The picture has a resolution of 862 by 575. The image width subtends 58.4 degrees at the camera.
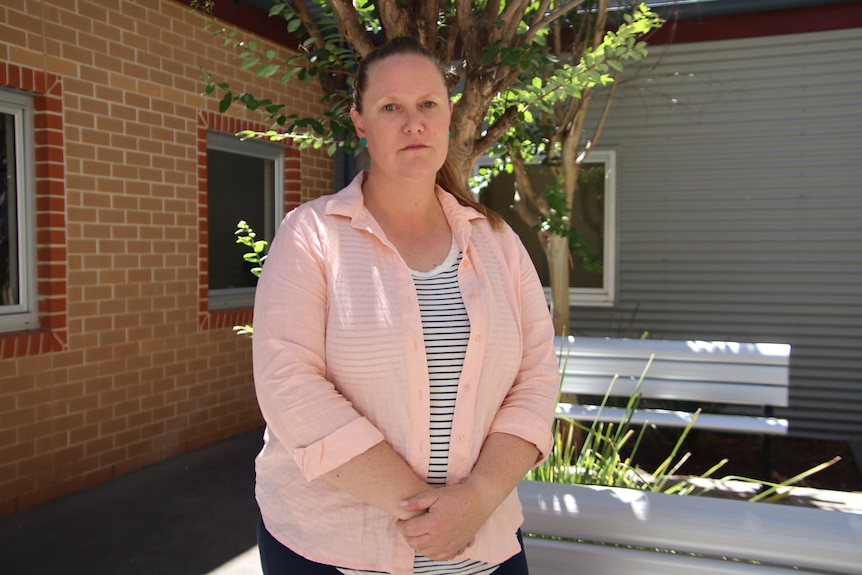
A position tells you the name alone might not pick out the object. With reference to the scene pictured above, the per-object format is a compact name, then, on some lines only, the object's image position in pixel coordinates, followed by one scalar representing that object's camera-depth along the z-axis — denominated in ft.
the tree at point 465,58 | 9.52
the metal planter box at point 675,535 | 6.33
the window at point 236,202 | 21.18
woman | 5.21
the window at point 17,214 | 15.21
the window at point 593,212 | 24.18
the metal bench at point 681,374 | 16.06
